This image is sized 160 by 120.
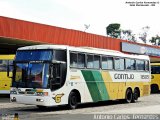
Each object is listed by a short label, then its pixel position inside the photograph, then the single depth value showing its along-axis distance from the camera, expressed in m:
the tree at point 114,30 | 106.00
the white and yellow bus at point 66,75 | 17.62
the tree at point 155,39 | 111.56
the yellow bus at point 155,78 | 37.39
